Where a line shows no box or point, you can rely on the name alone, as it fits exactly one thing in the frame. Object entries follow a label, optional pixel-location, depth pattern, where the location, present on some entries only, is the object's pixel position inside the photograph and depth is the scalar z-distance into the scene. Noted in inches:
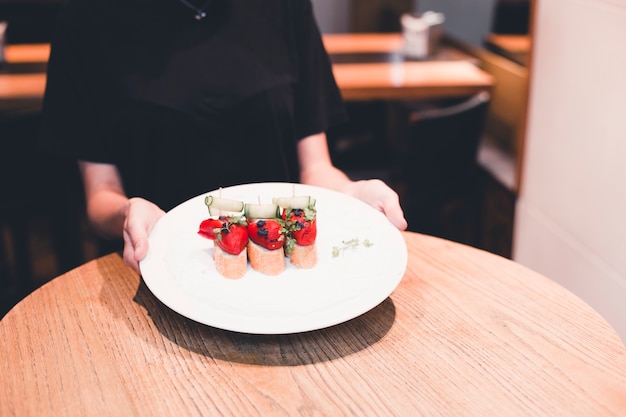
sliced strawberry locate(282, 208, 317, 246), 48.7
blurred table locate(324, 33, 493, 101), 118.4
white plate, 43.9
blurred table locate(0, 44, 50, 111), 109.1
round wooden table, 39.9
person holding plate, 61.2
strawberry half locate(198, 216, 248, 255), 47.6
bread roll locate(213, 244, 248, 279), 48.1
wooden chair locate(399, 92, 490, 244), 101.5
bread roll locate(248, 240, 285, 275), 48.9
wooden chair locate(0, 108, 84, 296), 96.8
